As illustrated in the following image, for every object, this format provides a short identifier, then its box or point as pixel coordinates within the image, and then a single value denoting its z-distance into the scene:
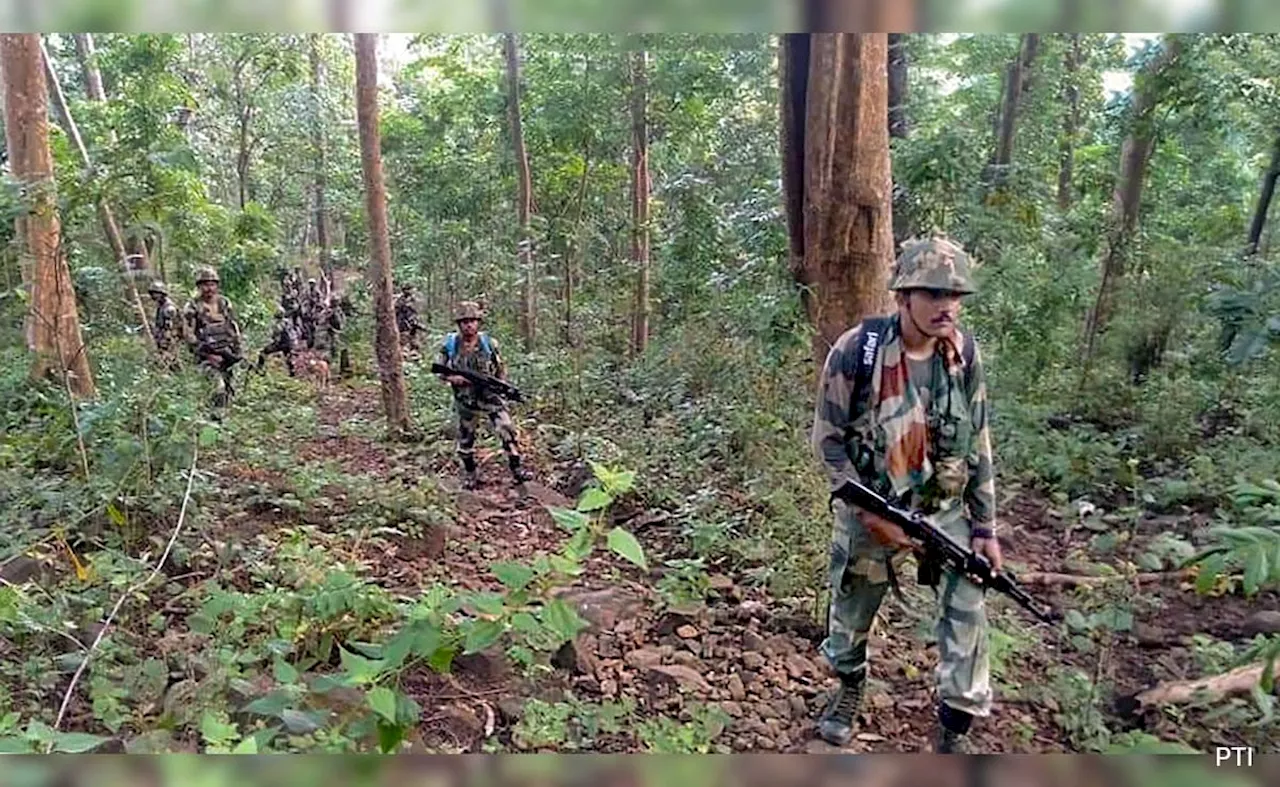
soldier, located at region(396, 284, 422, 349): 13.91
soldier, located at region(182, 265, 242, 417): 8.67
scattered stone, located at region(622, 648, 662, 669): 3.51
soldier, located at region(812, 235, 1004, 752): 2.68
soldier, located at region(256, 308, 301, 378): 11.23
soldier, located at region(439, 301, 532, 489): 7.22
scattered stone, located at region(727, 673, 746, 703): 3.26
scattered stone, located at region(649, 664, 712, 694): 3.33
